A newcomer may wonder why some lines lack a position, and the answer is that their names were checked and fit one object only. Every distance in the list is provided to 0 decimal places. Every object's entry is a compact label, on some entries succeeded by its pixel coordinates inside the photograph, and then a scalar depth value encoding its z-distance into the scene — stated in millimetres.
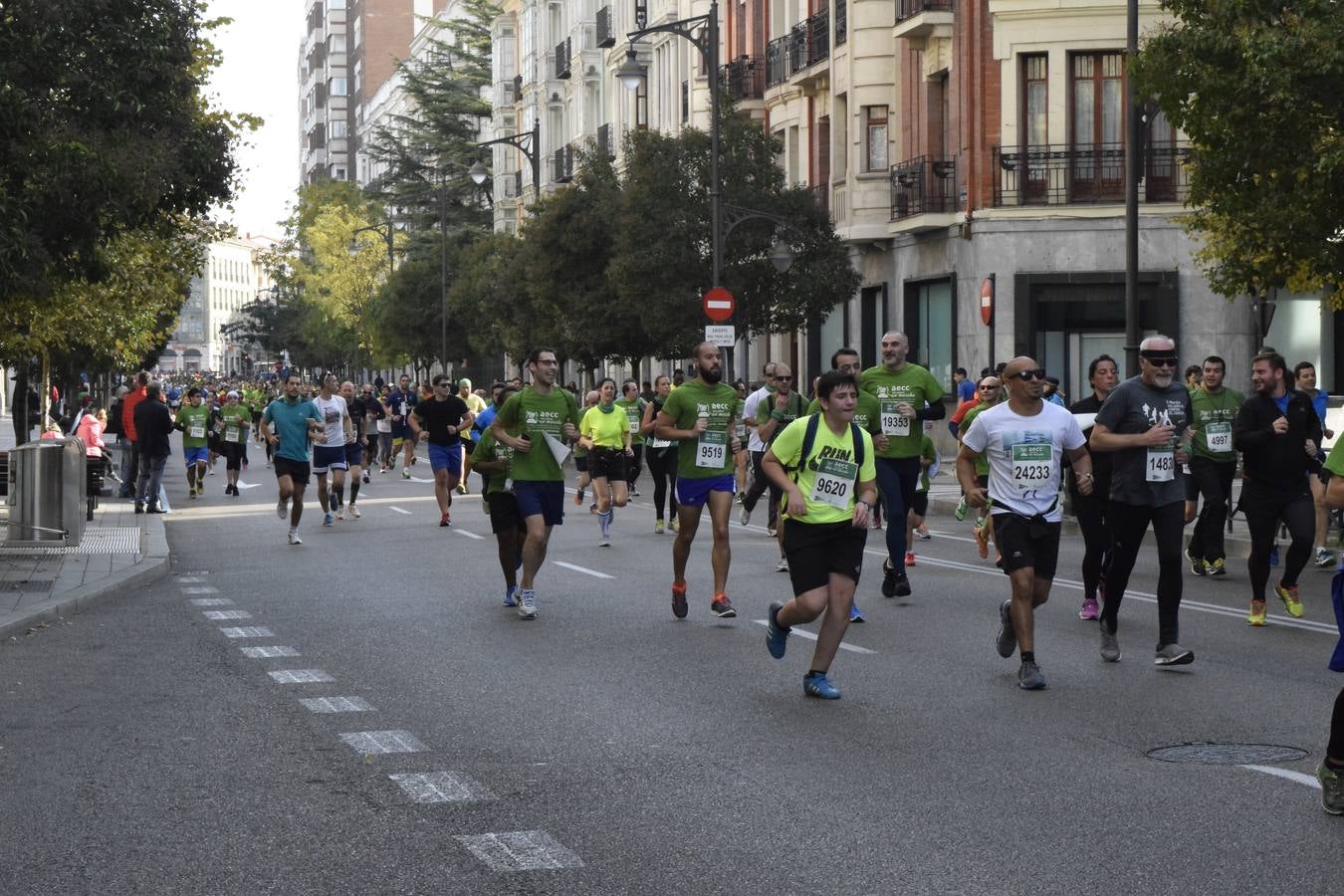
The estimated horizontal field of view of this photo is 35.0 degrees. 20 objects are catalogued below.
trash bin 19641
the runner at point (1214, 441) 16188
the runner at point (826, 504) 10242
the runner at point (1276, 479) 13633
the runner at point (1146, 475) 11117
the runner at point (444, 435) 24625
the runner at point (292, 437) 23000
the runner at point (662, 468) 22203
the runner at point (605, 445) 21125
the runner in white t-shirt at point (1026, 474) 10664
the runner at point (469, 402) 31125
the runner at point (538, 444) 14195
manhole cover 8273
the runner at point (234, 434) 34156
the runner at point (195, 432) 32375
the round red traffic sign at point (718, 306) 33750
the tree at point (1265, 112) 18391
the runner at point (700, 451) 13844
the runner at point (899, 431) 14766
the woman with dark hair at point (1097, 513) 12992
